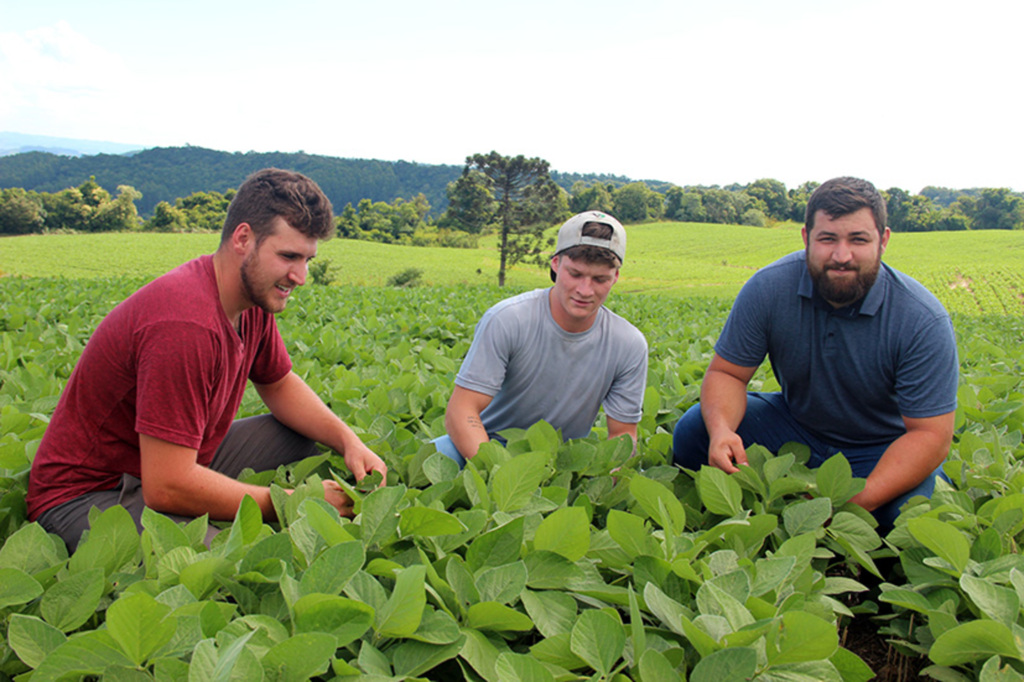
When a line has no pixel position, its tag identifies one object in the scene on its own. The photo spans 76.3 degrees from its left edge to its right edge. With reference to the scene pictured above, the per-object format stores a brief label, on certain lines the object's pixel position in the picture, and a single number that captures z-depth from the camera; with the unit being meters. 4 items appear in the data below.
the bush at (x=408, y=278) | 35.74
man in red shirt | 1.94
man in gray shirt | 2.64
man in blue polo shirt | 2.45
